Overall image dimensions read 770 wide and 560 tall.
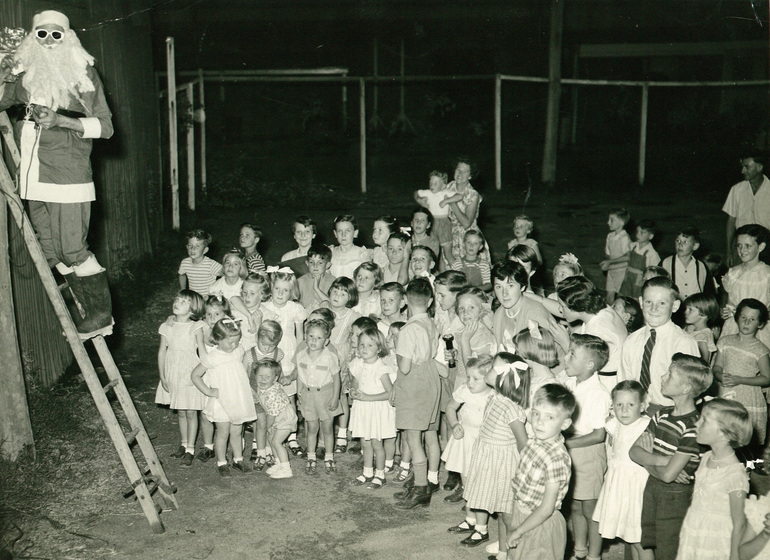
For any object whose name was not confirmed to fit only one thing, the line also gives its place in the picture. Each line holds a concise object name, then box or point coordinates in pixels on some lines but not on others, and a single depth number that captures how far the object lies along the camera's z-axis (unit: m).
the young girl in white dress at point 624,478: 4.93
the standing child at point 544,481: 4.37
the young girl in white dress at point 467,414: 5.65
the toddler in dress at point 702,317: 6.52
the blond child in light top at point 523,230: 8.77
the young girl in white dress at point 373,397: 6.41
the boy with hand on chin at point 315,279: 7.70
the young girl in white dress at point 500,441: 5.02
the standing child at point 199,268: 8.12
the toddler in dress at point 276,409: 6.54
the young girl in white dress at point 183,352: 6.80
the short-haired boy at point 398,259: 7.82
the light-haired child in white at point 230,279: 7.49
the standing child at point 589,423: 5.17
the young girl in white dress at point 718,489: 4.30
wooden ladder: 5.53
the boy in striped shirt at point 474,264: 8.16
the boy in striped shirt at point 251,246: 8.32
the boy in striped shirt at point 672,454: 4.67
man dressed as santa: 5.28
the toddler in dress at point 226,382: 6.51
